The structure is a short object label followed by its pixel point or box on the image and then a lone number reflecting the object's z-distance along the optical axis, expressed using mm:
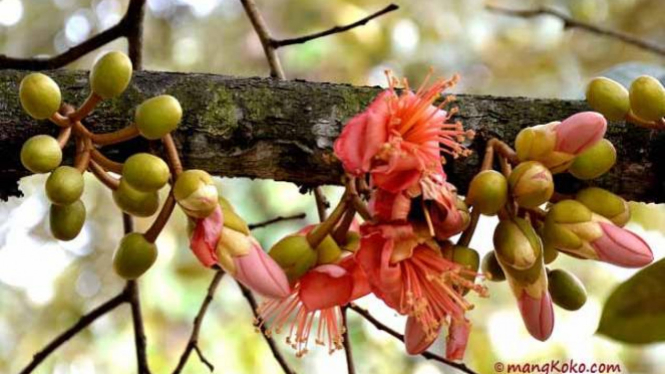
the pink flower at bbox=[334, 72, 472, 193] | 900
